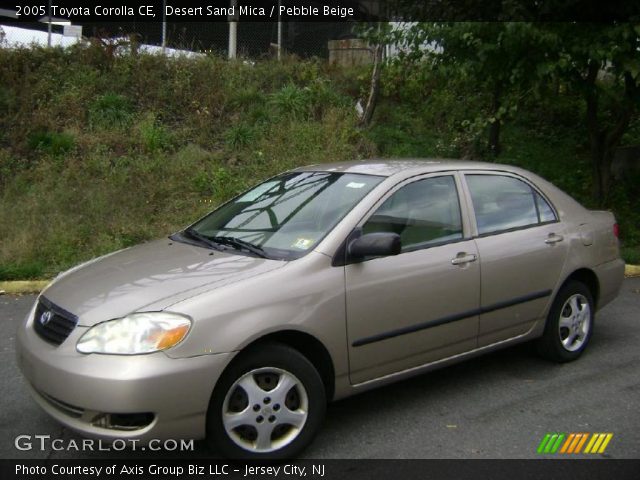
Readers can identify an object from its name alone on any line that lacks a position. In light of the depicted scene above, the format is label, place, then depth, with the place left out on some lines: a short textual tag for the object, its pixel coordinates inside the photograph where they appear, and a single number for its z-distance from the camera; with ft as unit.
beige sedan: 10.19
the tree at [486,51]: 25.20
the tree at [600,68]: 24.35
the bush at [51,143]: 32.35
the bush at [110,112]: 34.83
